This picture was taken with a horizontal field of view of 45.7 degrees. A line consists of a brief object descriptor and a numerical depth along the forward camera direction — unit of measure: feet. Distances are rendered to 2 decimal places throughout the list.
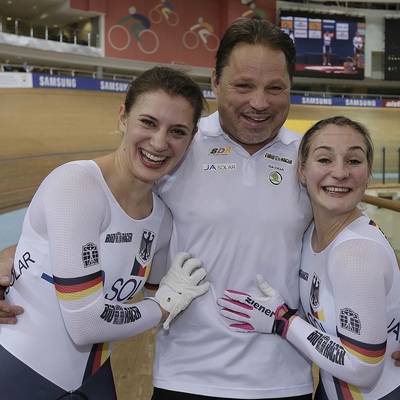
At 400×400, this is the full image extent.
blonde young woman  4.30
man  5.16
